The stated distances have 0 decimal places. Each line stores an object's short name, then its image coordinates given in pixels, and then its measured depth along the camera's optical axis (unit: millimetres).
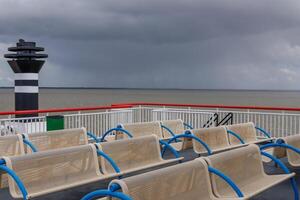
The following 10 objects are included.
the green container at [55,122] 6399
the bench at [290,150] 4016
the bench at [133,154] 3606
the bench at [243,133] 5173
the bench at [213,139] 4510
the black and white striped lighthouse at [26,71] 7635
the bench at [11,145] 3881
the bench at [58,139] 4214
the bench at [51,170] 2929
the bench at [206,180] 2260
